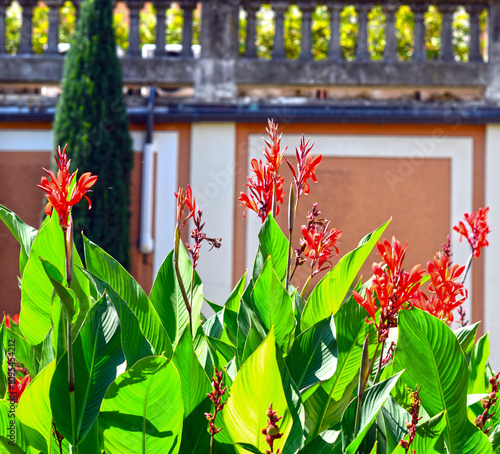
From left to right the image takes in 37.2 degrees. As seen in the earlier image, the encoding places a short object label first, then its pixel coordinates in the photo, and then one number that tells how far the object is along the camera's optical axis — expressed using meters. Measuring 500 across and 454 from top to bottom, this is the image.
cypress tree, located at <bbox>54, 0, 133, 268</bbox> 6.34
